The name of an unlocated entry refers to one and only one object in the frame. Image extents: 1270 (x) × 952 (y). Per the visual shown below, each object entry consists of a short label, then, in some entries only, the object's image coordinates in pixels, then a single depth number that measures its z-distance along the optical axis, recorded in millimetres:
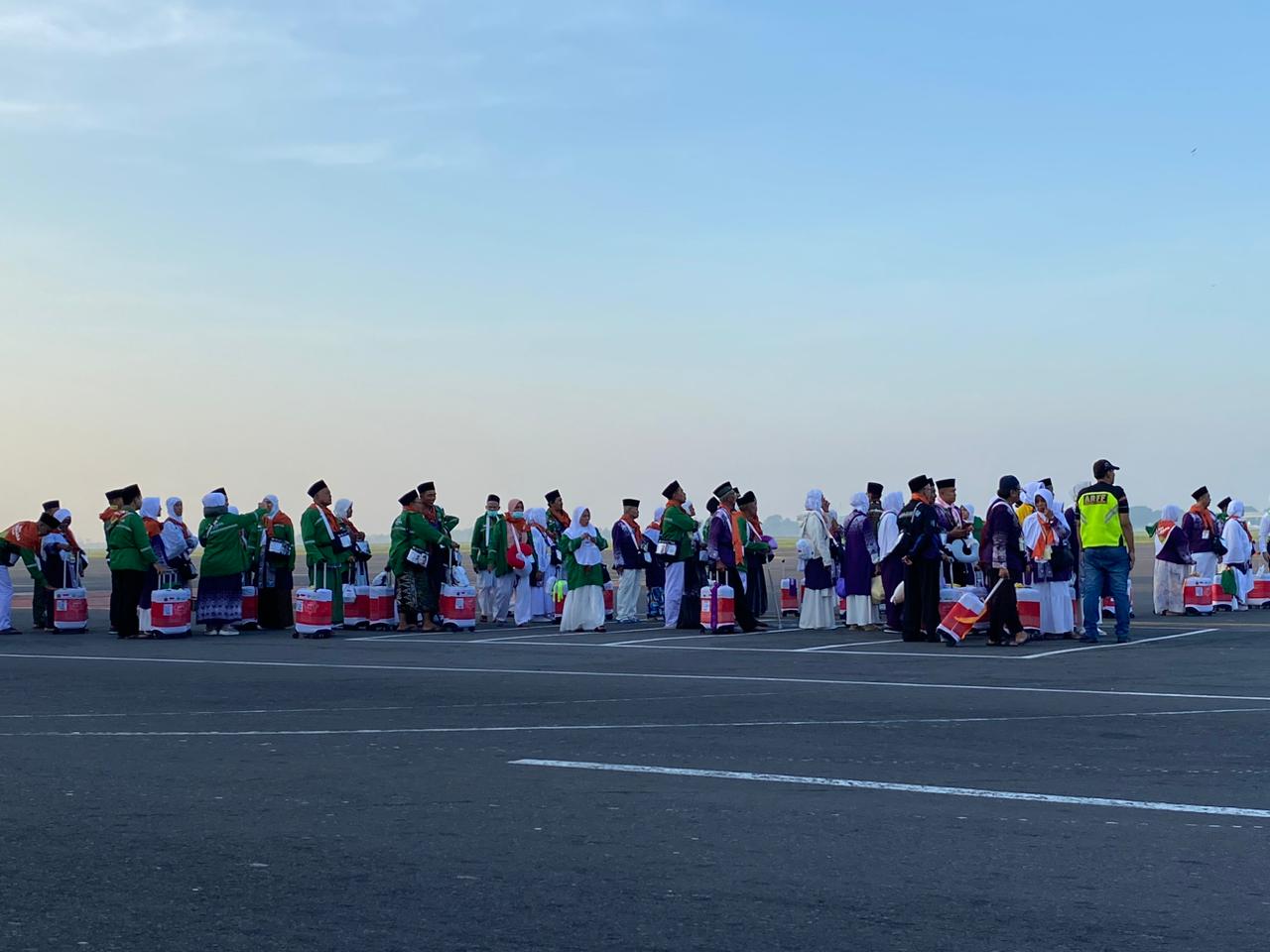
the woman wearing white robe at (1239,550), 28203
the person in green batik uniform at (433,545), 24375
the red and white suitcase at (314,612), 23469
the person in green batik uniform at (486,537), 26844
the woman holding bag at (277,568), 25406
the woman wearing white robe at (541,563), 27828
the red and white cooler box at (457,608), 24797
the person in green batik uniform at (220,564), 23969
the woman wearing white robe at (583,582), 24297
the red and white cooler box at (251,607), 25781
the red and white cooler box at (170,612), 23422
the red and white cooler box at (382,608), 25500
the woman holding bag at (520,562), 26688
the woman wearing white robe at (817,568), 23719
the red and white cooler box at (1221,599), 28125
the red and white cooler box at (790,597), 28750
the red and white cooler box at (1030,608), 20766
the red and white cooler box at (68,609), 25047
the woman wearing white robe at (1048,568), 21000
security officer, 19719
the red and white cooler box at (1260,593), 29328
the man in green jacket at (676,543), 24766
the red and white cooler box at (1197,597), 26391
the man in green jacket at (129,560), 23547
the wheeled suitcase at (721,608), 23297
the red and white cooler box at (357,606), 25688
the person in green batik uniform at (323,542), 24672
